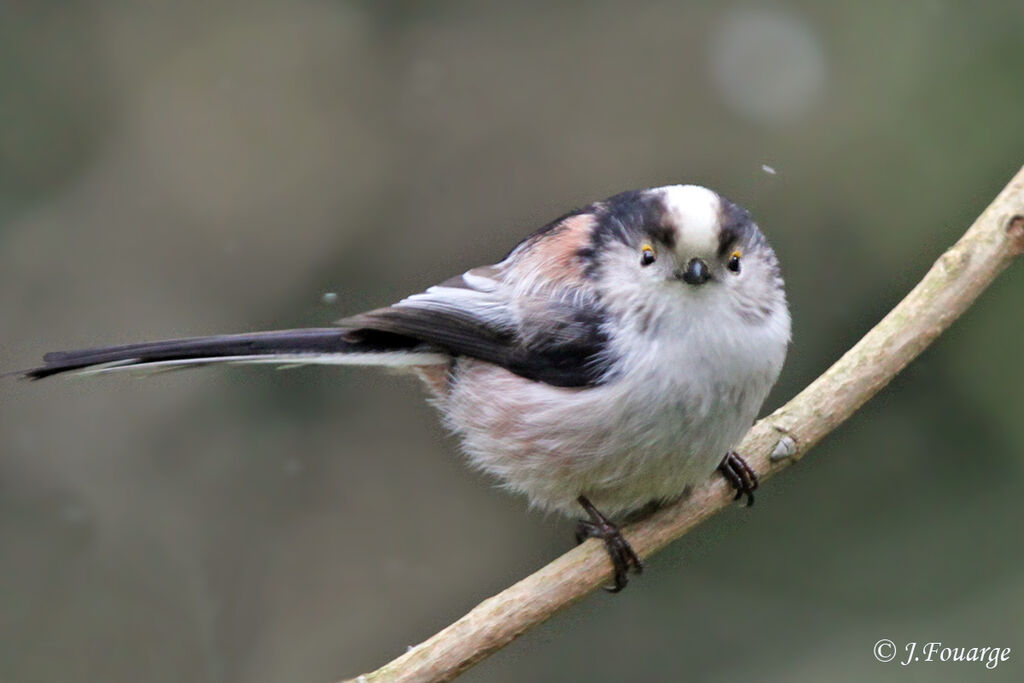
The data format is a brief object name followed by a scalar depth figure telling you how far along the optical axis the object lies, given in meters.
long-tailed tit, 4.64
